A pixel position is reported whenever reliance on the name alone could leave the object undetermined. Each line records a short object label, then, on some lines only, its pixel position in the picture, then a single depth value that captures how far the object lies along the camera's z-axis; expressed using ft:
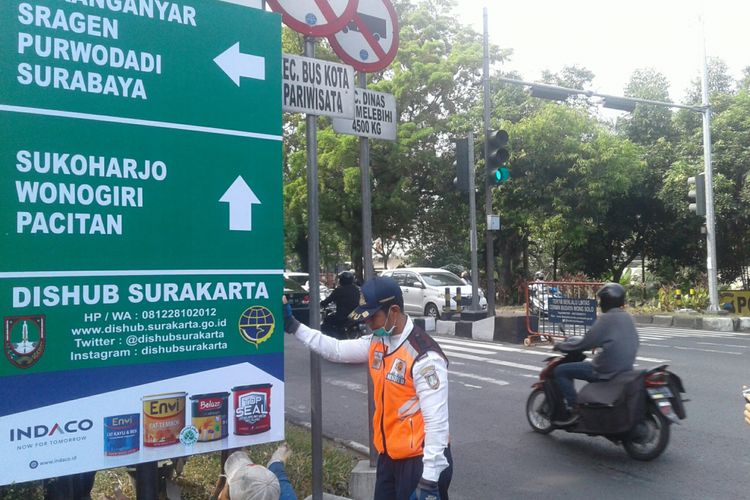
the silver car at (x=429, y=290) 67.10
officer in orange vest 10.25
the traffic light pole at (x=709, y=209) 59.67
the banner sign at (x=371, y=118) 14.78
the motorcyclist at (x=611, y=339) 20.01
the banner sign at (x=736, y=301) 62.64
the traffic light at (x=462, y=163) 48.20
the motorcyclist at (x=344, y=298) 36.82
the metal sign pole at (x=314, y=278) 13.33
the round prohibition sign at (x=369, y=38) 14.58
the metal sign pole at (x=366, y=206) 15.25
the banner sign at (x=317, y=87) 12.89
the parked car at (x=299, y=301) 54.54
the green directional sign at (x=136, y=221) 9.08
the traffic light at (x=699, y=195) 55.36
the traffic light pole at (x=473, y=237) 49.75
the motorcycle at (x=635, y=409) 19.16
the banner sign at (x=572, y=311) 41.29
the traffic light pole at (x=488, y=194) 52.21
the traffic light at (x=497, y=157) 47.06
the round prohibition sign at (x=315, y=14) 12.90
